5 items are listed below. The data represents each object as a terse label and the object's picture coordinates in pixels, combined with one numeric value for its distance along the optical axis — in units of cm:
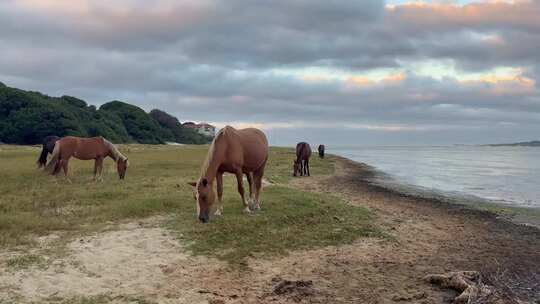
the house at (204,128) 17448
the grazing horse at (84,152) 1789
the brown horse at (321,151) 5841
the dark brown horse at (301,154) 2864
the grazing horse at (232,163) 1062
